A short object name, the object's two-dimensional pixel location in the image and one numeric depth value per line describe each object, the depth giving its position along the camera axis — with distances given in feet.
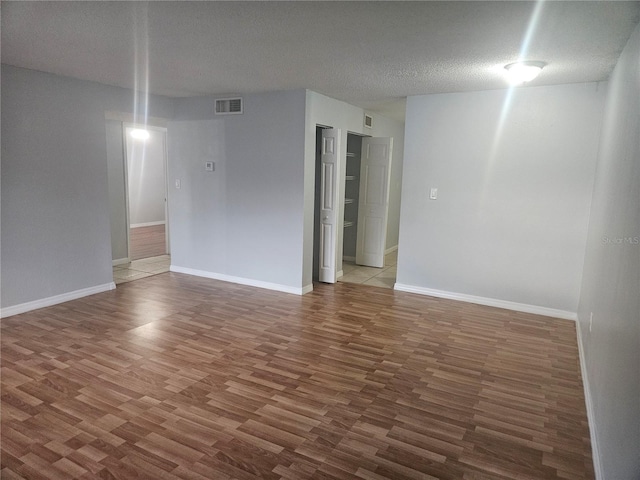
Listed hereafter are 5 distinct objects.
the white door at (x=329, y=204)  17.02
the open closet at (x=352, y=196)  21.79
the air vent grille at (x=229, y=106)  16.29
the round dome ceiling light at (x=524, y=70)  10.51
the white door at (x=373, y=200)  19.99
